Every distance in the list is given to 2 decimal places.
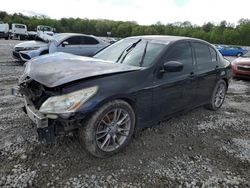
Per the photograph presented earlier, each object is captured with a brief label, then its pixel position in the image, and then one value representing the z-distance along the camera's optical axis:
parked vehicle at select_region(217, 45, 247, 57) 20.37
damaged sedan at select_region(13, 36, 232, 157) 2.10
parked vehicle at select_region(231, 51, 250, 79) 6.76
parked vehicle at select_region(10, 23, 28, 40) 24.82
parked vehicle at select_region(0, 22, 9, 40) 23.13
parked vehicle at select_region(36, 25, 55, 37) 26.64
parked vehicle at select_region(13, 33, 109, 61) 6.96
